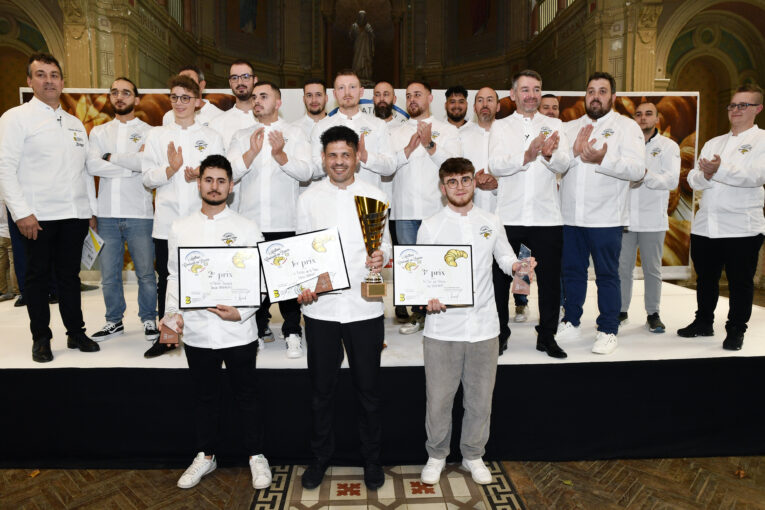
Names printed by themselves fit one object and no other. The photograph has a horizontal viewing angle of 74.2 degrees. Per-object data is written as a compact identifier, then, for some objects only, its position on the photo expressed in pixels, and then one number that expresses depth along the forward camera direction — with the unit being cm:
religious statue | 1502
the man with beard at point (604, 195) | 338
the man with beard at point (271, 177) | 331
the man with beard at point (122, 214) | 374
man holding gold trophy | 247
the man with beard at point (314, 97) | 402
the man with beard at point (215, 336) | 251
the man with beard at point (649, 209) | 414
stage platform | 296
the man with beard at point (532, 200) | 326
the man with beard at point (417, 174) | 404
